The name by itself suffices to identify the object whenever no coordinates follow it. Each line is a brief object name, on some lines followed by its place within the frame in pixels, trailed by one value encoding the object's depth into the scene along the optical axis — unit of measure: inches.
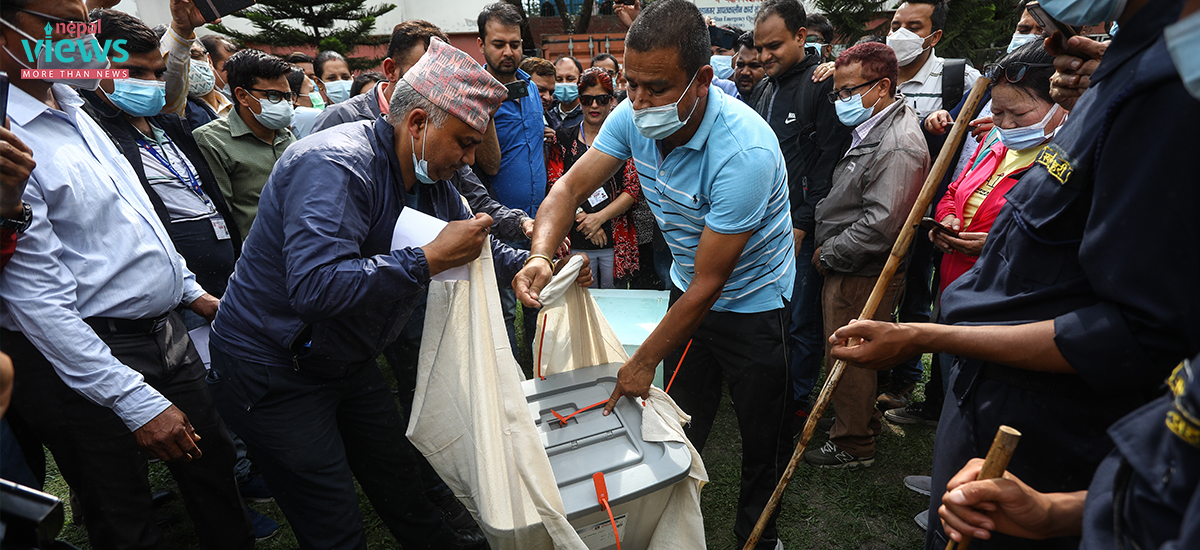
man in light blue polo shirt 81.0
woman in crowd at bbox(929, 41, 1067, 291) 96.0
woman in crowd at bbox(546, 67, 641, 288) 180.1
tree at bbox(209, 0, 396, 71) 707.4
